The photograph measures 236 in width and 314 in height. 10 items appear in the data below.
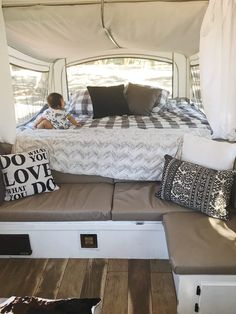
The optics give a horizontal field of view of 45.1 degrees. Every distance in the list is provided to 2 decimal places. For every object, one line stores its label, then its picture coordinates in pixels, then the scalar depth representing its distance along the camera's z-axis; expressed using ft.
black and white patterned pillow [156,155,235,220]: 5.59
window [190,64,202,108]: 12.03
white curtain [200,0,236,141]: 6.18
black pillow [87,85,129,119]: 11.55
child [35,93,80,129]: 9.16
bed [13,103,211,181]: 7.14
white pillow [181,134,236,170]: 6.00
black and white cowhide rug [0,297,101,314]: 3.56
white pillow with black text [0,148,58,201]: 6.41
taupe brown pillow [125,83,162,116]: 11.93
